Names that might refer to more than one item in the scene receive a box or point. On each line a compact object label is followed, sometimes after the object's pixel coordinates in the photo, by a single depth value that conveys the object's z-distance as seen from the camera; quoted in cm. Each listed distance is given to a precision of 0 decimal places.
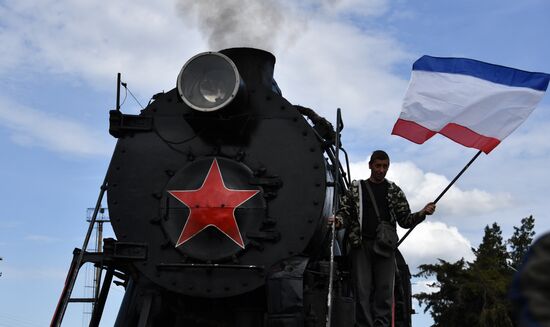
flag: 580
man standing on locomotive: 514
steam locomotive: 522
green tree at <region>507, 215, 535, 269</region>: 4138
